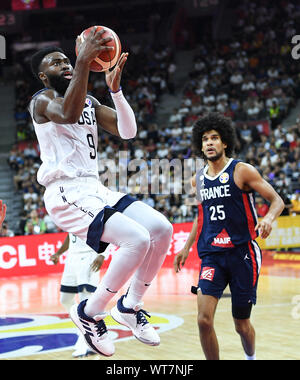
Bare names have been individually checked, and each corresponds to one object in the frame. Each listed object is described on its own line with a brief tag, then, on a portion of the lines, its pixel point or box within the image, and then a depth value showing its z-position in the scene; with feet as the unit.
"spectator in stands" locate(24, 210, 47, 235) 54.13
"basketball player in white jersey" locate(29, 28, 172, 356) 14.26
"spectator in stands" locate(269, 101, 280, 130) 64.75
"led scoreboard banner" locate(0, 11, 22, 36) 88.17
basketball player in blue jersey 17.19
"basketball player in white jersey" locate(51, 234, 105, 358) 23.85
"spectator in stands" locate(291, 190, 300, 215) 51.90
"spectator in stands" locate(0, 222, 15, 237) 53.11
